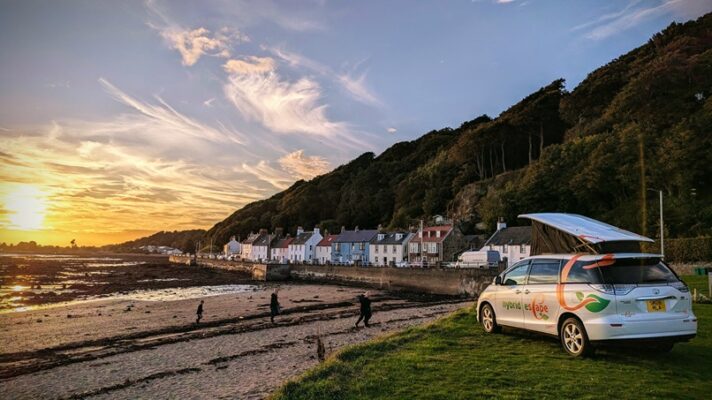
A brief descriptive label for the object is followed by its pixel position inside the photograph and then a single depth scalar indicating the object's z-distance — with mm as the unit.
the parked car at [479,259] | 48812
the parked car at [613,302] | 8086
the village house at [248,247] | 121562
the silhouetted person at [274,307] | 25734
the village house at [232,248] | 140725
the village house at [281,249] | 103562
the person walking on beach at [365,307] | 21786
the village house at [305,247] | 96500
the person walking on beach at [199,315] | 26656
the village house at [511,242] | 52031
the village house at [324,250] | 91512
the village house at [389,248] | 74375
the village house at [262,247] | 111931
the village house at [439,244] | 64875
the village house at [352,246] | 82938
